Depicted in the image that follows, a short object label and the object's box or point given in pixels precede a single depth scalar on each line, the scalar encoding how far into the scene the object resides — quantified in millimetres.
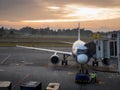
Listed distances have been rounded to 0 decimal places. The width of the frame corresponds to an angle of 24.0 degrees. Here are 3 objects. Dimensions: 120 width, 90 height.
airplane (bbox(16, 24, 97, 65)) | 45500
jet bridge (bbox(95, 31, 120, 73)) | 31031
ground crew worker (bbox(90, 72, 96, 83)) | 39831
